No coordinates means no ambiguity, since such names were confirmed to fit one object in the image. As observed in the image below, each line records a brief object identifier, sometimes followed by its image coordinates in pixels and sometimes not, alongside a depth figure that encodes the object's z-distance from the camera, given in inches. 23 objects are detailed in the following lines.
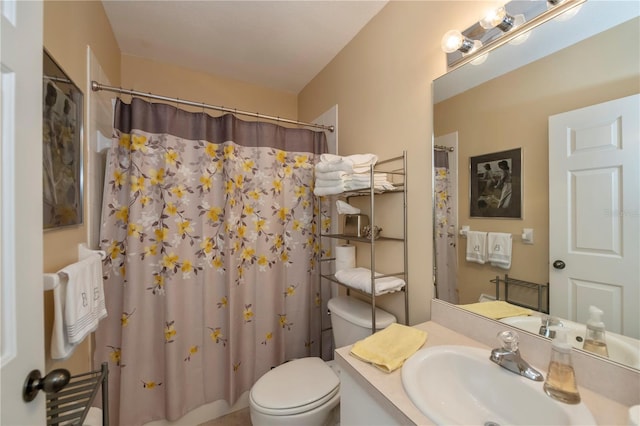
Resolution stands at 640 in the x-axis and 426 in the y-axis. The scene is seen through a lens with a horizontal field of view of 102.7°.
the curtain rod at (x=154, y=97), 50.0
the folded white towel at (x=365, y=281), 49.7
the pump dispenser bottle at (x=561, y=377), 25.0
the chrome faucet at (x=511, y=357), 28.9
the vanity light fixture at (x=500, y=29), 32.4
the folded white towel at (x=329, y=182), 57.7
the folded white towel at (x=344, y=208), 61.4
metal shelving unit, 50.1
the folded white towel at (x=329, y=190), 57.3
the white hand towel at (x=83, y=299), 32.8
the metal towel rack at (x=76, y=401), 29.2
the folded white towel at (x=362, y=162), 55.2
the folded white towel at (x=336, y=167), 55.6
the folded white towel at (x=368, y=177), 53.1
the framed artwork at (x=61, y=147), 32.0
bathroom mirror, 27.9
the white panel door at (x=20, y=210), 19.3
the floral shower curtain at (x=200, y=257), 54.6
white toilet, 45.2
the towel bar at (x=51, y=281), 29.7
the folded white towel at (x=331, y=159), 57.2
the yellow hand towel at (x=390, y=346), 32.2
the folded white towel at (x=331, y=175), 57.1
